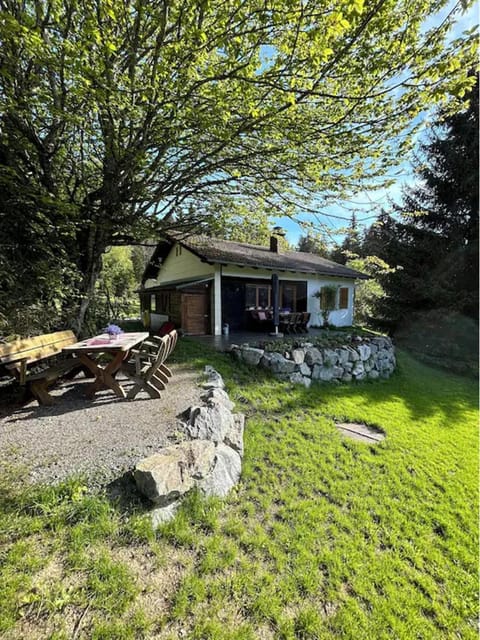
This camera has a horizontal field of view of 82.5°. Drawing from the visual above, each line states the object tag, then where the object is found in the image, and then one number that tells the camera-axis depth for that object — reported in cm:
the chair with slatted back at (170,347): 512
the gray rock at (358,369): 835
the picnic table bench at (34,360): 357
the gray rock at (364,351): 863
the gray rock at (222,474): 281
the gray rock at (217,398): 421
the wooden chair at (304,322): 1088
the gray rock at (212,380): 503
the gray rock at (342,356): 817
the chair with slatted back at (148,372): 420
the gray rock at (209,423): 340
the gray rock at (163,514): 231
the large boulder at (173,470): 238
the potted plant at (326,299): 1349
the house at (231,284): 1048
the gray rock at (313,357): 765
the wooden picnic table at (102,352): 396
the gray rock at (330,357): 791
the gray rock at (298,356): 732
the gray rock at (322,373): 767
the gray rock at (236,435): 371
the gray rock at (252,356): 703
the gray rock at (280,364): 695
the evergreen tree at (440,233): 1296
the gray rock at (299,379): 694
